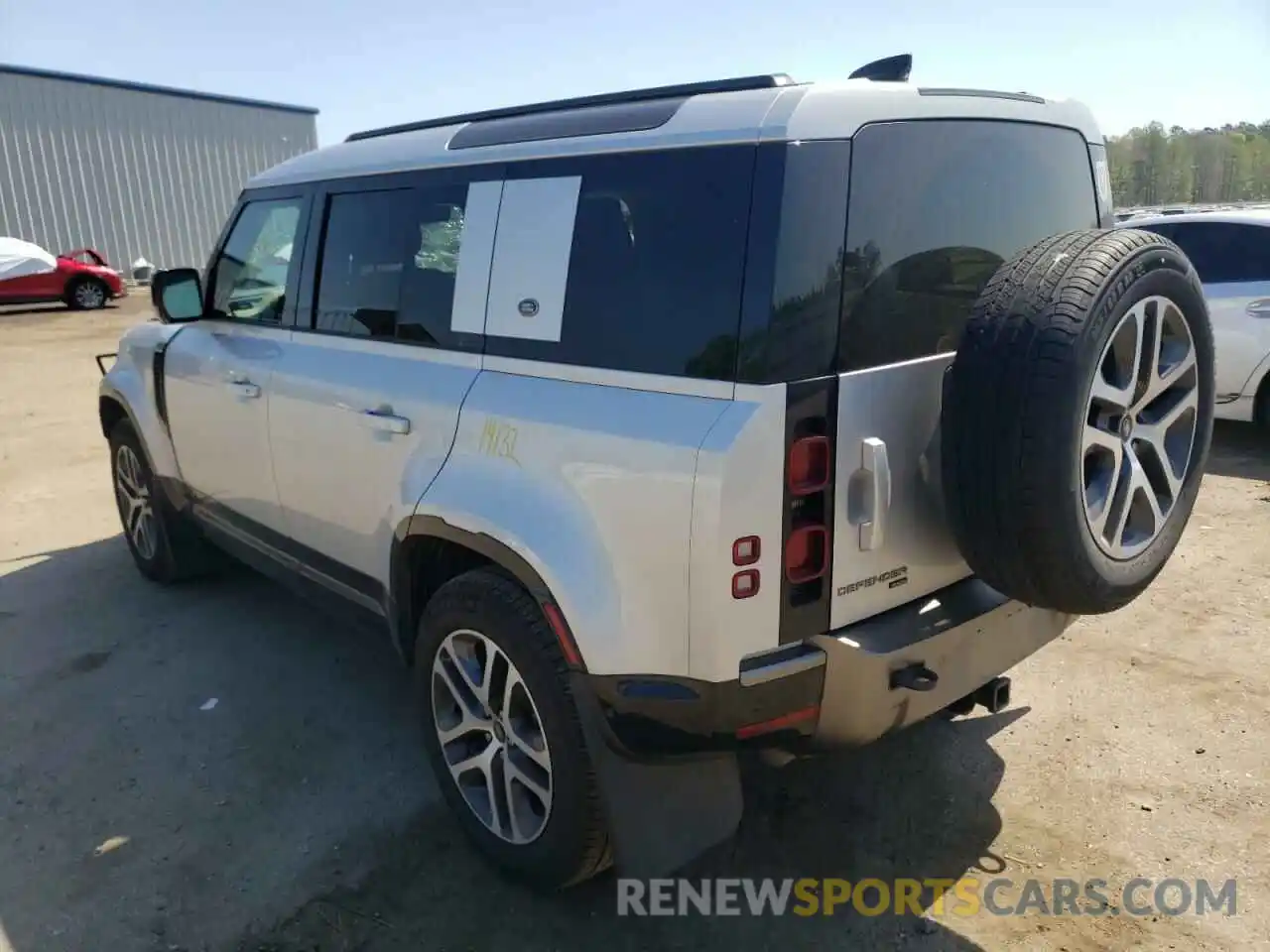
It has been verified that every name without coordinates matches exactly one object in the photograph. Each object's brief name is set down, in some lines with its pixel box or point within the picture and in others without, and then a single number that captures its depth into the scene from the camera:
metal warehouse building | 23.38
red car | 19.30
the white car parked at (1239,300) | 6.87
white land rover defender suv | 2.10
